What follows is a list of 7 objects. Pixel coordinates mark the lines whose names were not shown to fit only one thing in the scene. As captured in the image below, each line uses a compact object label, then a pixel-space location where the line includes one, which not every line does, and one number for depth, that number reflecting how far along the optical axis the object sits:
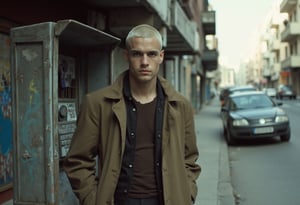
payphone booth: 3.10
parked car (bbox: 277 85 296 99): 49.58
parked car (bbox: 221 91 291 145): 12.95
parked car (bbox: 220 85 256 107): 25.22
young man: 2.61
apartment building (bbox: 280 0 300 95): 53.68
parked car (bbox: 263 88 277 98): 50.36
